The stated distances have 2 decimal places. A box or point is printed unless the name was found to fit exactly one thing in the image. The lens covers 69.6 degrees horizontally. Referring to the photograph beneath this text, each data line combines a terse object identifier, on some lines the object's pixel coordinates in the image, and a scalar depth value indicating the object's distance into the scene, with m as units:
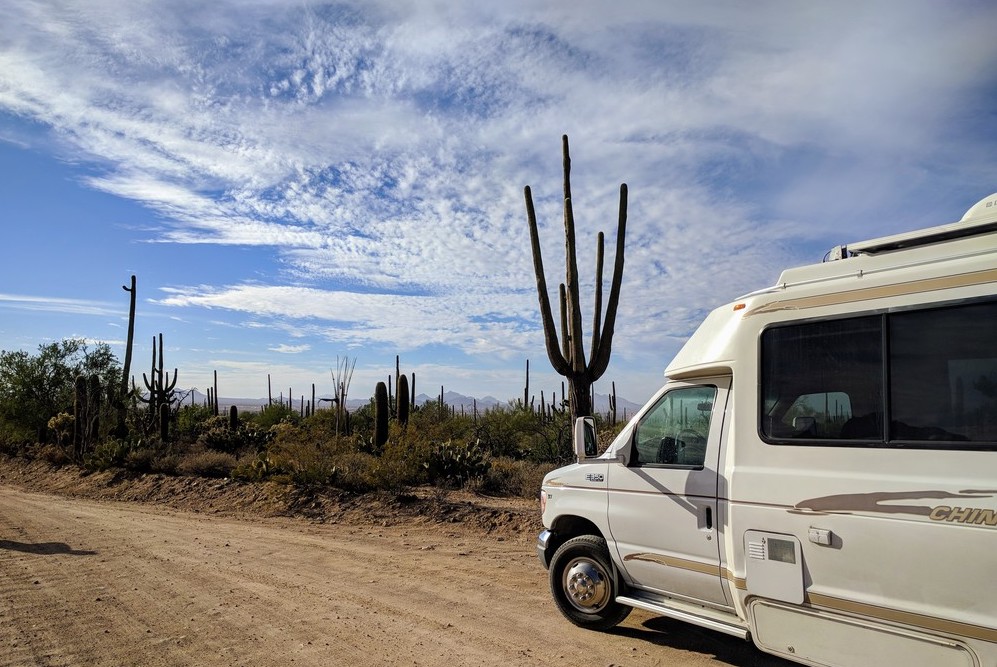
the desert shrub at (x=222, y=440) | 21.03
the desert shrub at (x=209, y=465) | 17.73
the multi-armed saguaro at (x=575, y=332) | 13.52
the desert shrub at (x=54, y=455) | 22.19
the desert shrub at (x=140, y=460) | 18.91
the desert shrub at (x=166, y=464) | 18.28
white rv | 4.06
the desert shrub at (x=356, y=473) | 14.39
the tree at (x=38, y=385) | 28.05
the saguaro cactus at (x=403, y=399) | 22.24
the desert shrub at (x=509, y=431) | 20.48
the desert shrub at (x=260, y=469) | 15.50
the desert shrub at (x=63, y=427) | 25.05
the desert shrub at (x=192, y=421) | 25.66
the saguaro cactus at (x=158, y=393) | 26.11
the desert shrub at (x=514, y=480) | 14.84
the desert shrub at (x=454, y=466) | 15.65
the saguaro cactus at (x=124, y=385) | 23.83
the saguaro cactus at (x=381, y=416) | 18.67
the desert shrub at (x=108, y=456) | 19.50
